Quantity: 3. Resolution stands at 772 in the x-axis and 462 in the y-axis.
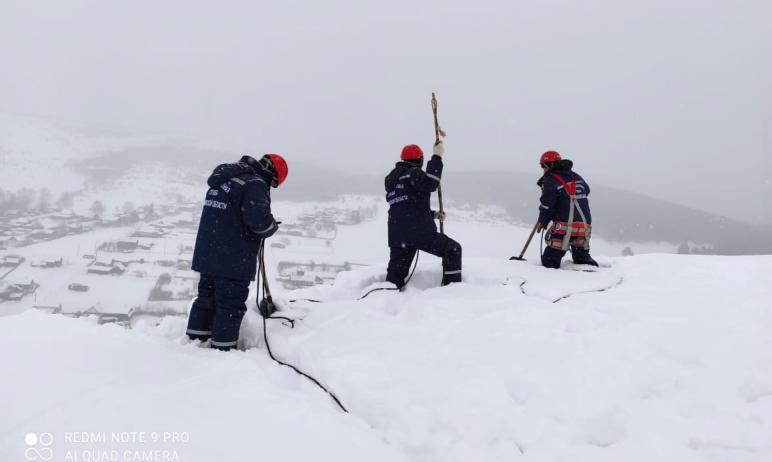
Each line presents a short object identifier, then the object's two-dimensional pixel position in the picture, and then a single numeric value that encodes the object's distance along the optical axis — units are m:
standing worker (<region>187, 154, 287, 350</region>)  4.21
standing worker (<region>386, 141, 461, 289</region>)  5.72
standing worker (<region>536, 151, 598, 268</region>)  6.76
